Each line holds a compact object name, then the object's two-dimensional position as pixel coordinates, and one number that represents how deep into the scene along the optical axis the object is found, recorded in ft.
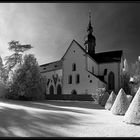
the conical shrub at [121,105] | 47.88
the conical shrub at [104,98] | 77.57
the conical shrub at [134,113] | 33.12
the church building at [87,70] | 128.47
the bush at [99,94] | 81.66
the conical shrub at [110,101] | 64.08
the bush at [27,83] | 91.86
